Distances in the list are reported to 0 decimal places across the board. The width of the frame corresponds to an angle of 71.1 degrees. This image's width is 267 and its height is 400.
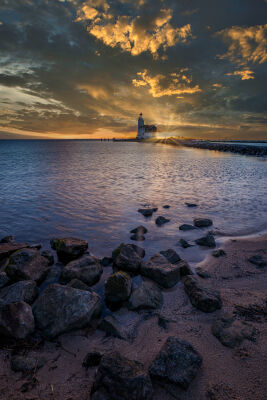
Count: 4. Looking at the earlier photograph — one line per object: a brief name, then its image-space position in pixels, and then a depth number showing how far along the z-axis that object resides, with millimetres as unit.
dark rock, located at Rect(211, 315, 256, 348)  2992
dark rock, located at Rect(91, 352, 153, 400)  2199
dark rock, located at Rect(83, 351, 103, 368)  2750
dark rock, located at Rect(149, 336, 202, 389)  2438
